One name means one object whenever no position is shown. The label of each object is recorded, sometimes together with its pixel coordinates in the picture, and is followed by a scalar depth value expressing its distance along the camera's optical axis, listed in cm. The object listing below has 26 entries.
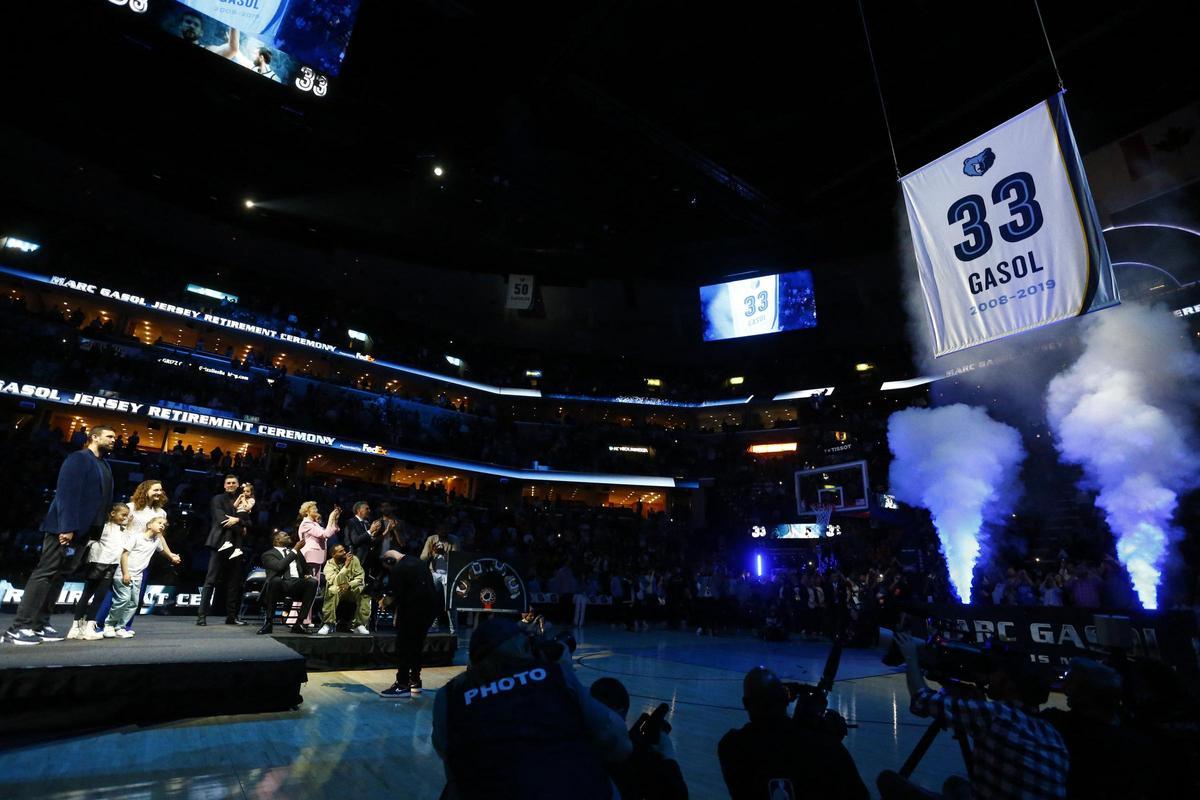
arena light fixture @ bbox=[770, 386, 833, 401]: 2936
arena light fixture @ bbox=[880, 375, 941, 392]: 2562
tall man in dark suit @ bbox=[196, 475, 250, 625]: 722
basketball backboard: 1744
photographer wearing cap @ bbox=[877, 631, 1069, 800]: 226
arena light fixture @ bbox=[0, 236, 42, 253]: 1945
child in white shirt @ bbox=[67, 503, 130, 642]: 560
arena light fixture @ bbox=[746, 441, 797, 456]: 3325
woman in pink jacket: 789
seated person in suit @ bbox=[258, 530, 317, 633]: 749
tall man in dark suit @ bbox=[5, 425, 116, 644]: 487
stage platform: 408
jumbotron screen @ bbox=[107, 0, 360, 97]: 825
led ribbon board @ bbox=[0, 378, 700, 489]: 1841
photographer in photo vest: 175
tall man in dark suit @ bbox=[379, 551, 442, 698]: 602
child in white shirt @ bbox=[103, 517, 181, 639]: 583
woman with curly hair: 584
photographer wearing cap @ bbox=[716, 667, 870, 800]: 199
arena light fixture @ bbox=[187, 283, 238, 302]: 2361
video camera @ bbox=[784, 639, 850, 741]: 235
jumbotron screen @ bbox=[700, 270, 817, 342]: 1703
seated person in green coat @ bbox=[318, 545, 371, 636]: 782
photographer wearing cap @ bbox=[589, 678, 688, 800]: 222
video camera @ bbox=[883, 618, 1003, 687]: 293
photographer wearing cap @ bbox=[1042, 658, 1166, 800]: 240
